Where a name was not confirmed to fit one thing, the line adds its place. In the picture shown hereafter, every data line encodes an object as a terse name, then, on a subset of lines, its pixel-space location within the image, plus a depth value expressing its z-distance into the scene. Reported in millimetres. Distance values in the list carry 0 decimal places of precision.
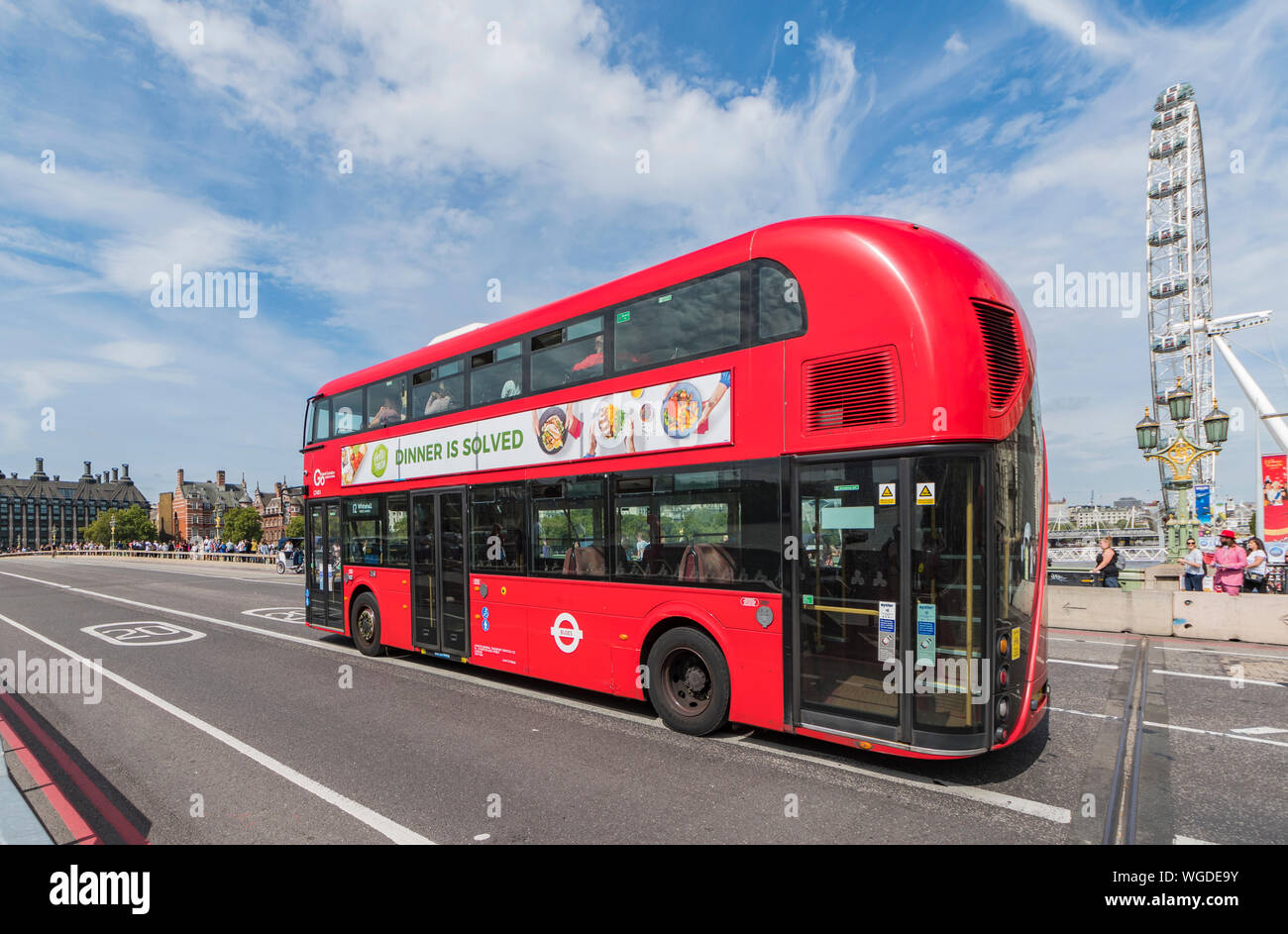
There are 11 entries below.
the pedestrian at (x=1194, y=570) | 13711
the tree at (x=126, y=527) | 140375
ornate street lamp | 17938
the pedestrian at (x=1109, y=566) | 13508
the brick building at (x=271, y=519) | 140375
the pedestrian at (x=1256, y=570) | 13680
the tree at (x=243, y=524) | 133500
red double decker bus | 4910
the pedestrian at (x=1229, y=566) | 12086
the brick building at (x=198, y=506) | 158125
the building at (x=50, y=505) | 168125
